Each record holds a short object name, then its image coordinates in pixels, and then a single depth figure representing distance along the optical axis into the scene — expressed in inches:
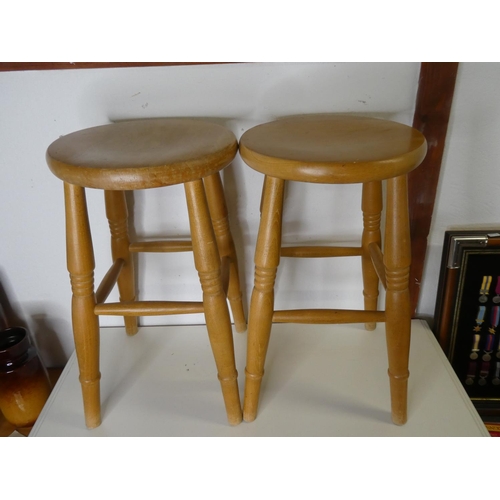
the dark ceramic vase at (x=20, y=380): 41.5
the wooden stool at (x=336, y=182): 28.0
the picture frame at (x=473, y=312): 44.0
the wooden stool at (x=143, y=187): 28.5
